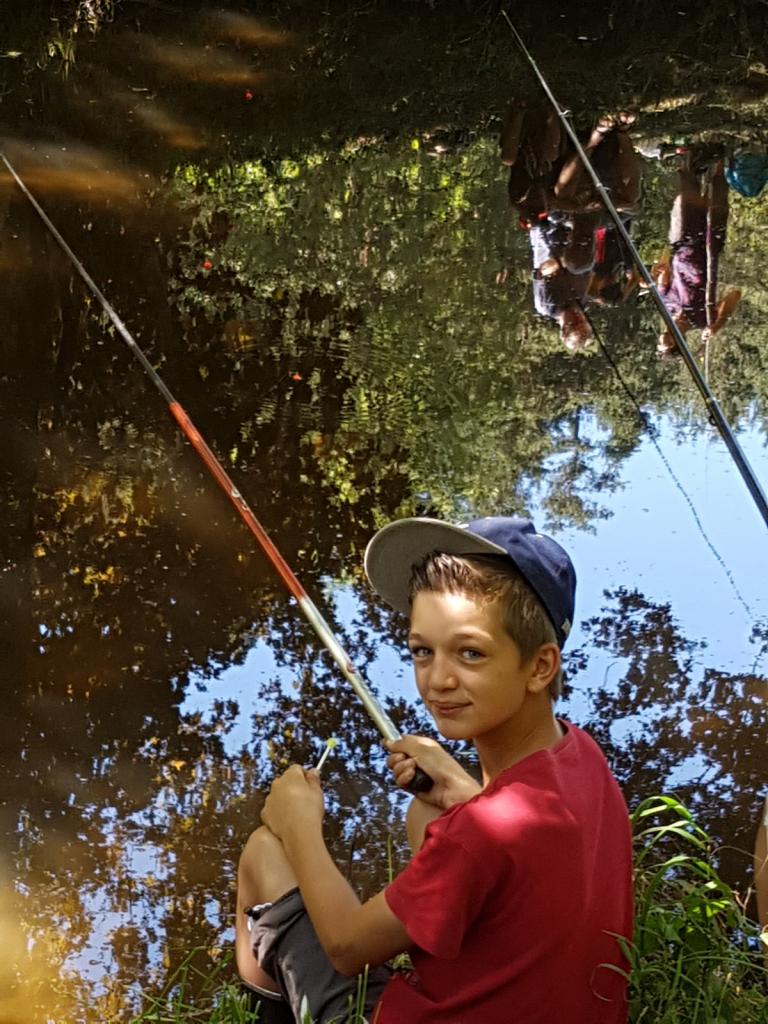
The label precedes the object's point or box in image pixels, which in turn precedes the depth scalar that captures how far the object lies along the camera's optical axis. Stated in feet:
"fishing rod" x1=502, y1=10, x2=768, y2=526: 9.60
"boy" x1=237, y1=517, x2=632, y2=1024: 5.56
